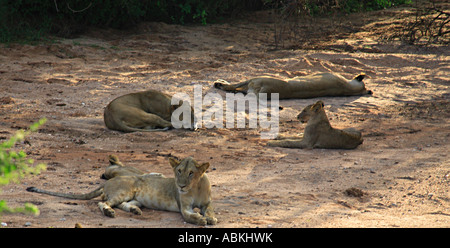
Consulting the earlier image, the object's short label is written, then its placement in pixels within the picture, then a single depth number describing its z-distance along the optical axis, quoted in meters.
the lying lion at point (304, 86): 21.53
